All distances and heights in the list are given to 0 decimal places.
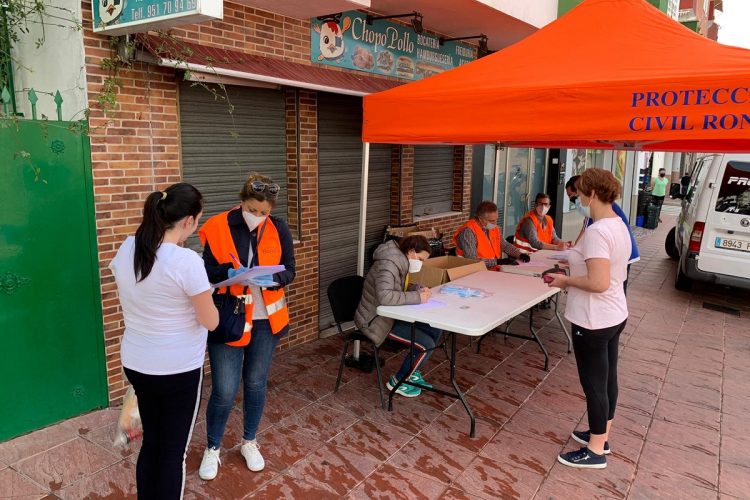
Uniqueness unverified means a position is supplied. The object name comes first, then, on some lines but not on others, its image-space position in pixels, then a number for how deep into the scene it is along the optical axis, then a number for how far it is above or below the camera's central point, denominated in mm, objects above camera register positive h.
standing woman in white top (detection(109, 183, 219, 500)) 2449 -720
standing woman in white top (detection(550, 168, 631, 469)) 3432 -836
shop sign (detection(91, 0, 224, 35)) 3299 +886
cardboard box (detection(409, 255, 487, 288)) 5492 -1072
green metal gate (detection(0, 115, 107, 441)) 3727 -835
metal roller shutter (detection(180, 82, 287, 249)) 4887 +182
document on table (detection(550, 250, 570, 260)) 6797 -1106
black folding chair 4660 -1204
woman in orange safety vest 3279 -794
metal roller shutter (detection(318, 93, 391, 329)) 6195 -272
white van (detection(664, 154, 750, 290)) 7707 -837
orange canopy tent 3359 +494
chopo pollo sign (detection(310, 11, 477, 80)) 6016 +1381
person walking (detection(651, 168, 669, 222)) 17109 -670
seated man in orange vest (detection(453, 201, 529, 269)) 6285 -835
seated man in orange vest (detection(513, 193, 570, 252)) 7184 -846
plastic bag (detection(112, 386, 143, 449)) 2949 -1375
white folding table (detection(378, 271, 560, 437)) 4004 -1121
